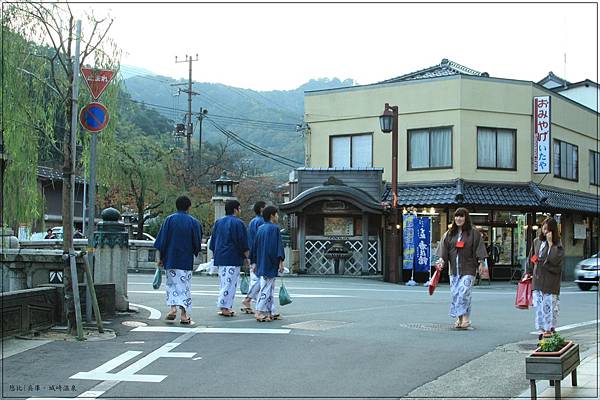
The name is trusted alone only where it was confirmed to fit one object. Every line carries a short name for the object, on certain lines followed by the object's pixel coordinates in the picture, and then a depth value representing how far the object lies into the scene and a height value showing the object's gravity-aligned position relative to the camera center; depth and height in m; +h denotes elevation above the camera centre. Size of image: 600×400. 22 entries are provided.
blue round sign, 9.91 +1.50
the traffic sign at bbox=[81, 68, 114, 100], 10.05 +2.08
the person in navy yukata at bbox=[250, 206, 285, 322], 11.36 -0.62
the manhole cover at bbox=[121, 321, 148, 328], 10.57 -1.52
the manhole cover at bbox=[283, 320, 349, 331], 10.59 -1.54
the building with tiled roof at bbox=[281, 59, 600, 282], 26.86 +2.18
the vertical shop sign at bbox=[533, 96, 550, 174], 27.48 +3.64
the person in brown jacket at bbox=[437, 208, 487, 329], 11.00 -0.48
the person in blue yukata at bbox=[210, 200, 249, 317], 11.69 -0.44
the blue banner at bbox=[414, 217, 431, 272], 25.12 -0.61
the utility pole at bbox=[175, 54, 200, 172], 43.97 +7.04
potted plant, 6.11 -1.20
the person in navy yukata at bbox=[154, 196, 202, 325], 10.84 -0.44
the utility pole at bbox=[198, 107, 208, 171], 45.31 +6.84
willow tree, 10.05 +2.07
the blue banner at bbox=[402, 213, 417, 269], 25.19 -0.51
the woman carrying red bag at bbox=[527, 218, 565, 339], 9.91 -0.70
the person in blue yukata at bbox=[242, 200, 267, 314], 12.38 -0.77
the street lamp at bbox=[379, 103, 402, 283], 24.69 +1.96
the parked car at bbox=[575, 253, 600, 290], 23.37 -1.50
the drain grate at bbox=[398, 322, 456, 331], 10.92 -1.58
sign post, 9.91 +1.51
